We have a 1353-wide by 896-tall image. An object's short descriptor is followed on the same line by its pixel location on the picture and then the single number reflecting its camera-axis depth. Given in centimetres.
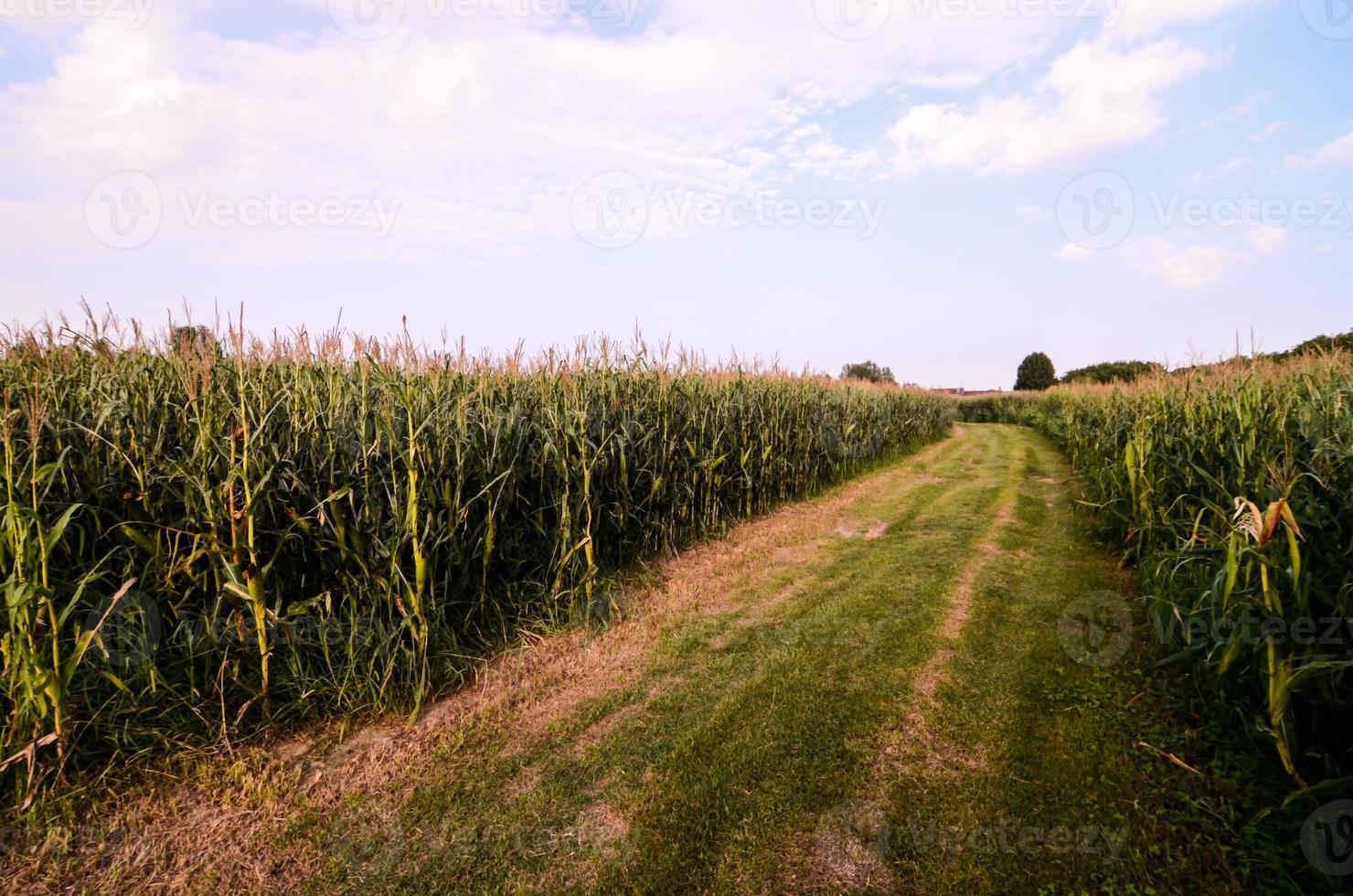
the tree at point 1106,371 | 4844
